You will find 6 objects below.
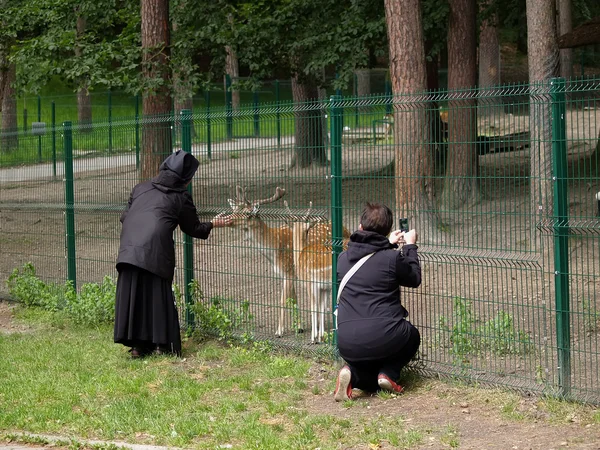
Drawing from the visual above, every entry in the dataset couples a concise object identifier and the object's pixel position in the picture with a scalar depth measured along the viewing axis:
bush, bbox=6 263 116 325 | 10.45
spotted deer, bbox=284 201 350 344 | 8.42
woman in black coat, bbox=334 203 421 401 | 7.05
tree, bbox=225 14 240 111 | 16.74
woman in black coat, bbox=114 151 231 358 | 8.75
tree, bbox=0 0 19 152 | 12.66
